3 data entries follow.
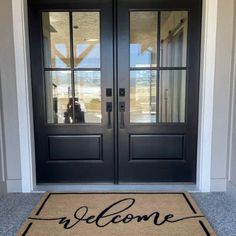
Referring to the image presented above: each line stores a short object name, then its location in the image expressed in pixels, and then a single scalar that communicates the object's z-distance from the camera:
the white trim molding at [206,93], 2.34
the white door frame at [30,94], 2.35
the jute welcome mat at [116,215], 1.89
